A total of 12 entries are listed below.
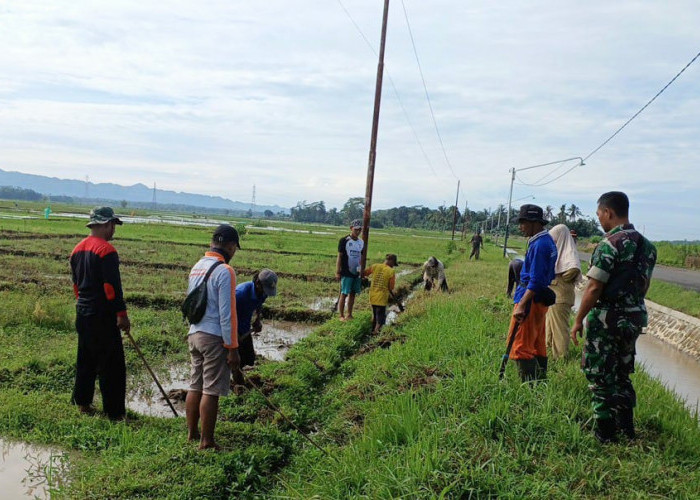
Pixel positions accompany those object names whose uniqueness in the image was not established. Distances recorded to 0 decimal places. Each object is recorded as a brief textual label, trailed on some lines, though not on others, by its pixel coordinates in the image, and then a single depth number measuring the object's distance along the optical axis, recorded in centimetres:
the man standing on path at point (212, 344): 375
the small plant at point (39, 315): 732
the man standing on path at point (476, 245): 2614
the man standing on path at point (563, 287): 556
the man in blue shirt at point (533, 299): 421
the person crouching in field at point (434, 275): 1260
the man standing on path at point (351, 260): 818
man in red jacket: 437
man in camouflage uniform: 346
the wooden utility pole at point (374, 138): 1103
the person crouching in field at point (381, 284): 795
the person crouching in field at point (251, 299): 496
